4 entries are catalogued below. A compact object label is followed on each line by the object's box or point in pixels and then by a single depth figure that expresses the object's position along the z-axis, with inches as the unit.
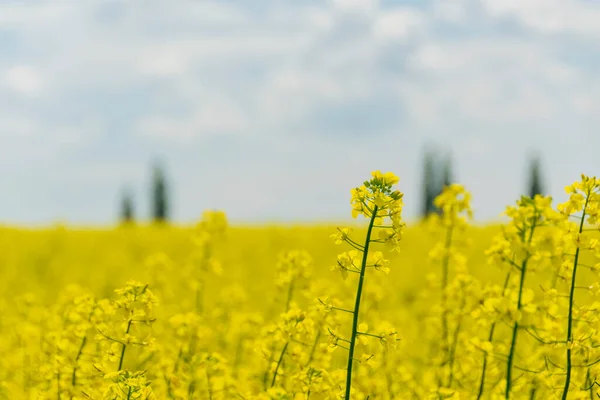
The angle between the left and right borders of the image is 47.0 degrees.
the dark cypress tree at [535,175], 1793.8
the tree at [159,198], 2023.9
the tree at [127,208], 2023.9
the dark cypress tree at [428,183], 1919.3
